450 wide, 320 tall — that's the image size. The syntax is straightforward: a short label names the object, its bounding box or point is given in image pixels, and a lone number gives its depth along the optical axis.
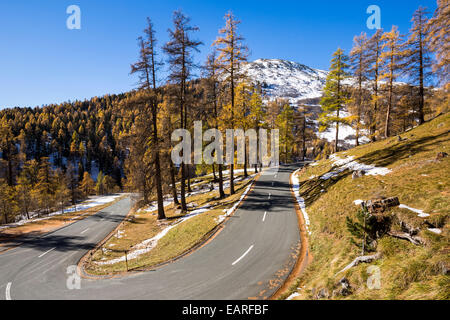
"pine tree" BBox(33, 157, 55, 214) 42.22
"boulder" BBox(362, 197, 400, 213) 9.33
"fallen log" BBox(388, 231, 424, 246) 7.06
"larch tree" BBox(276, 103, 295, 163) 40.88
